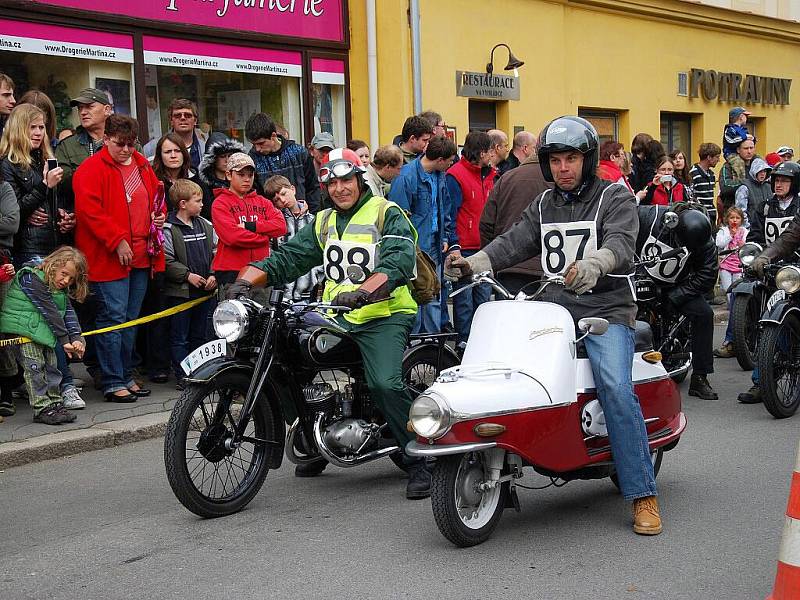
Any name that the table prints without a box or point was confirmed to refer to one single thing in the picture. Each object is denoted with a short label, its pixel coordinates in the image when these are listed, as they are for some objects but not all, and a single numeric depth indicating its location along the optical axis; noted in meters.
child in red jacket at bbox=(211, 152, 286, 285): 9.39
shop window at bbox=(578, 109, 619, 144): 19.38
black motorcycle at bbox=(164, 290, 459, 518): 5.99
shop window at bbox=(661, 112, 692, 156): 21.17
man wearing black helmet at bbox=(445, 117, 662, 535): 5.71
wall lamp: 16.36
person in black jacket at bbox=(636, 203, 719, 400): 9.16
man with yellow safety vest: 6.31
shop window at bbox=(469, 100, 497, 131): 16.73
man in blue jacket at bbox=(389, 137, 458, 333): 10.37
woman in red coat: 9.07
